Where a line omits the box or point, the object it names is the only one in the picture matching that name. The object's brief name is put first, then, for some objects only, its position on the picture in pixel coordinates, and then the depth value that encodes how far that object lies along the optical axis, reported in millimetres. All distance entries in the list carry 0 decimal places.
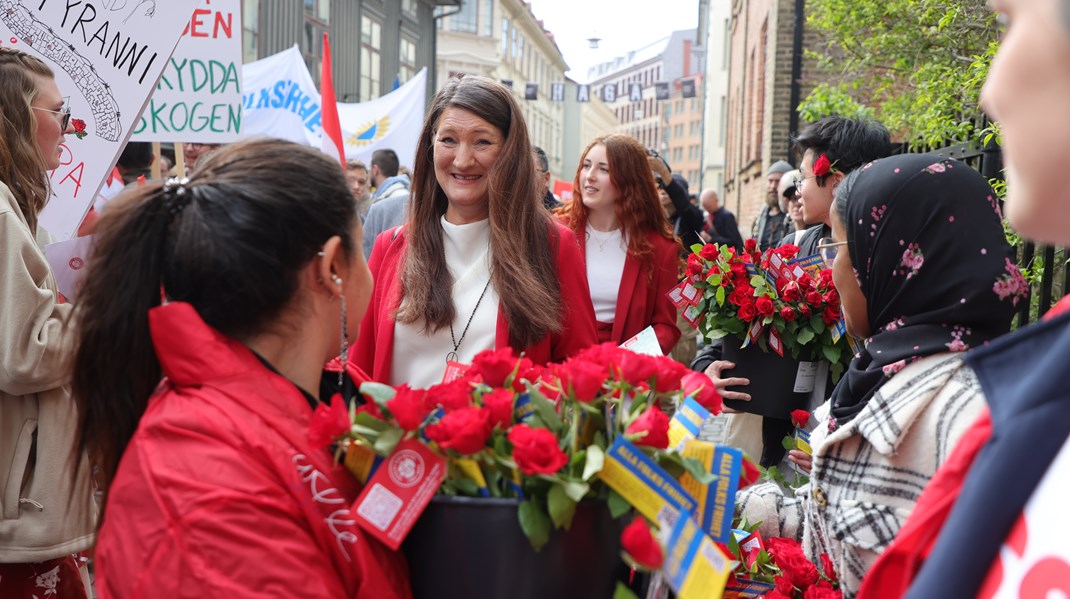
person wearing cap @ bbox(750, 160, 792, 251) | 8820
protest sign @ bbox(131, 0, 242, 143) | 4707
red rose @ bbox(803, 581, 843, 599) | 1945
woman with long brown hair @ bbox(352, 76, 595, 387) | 2791
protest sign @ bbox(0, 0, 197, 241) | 3402
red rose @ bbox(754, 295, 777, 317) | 3051
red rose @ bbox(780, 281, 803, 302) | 3105
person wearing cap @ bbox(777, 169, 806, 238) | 5898
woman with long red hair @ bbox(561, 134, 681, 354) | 4328
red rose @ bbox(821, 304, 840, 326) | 3074
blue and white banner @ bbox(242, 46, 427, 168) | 9273
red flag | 6375
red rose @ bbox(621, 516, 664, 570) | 1237
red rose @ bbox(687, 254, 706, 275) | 3316
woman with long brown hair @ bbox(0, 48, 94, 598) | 2486
